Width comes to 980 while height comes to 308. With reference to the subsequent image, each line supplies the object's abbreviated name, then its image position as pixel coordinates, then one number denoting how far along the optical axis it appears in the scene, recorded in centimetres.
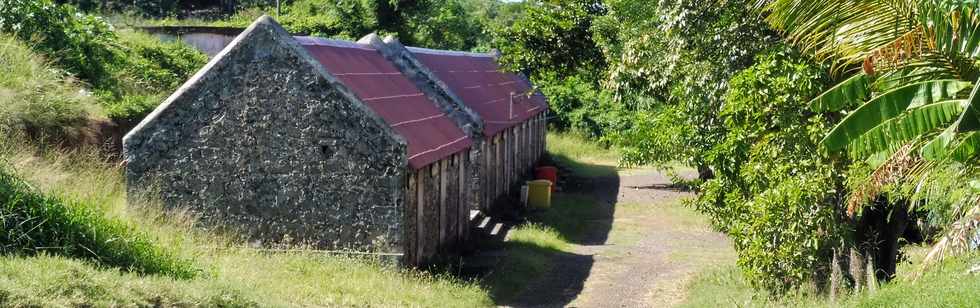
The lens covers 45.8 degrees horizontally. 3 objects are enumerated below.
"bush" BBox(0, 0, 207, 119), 2217
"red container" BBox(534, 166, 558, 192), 3375
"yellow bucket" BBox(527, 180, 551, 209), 2905
